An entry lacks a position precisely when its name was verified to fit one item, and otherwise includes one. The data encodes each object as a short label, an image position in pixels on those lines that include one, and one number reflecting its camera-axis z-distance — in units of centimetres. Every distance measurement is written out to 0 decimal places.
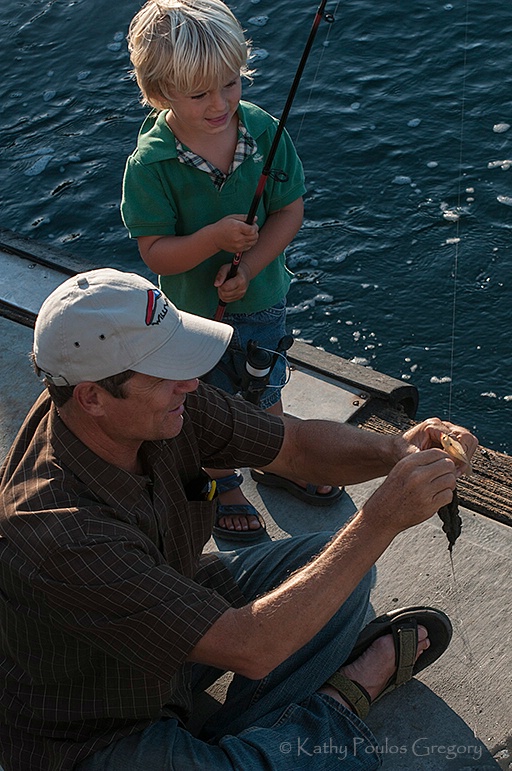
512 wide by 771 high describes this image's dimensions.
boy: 305
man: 222
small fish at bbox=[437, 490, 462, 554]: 277
